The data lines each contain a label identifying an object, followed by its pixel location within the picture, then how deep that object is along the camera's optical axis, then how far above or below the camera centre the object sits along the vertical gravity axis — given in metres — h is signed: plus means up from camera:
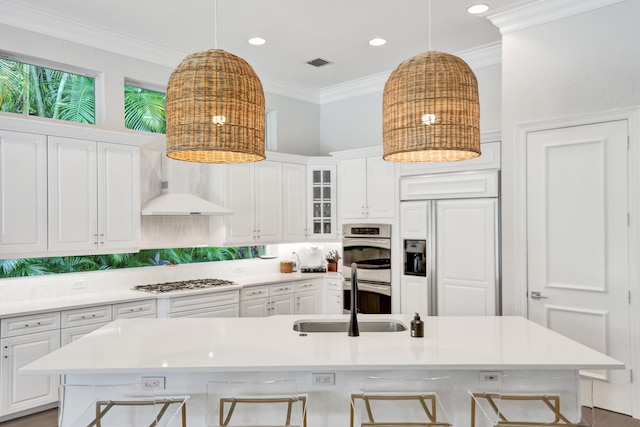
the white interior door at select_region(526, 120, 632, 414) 3.50 -0.19
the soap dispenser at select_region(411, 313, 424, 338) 2.65 -0.62
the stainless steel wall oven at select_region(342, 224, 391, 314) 5.20 -0.52
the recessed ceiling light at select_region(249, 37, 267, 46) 4.52 +1.67
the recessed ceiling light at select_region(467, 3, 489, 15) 3.84 +1.67
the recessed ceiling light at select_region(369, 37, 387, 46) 4.54 +1.67
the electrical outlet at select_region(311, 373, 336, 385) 2.33 -0.79
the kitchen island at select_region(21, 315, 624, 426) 2.20 -0.68
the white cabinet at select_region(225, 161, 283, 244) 5.16 +0.16
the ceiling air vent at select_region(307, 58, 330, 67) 5.15 +1.67
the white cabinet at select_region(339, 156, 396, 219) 5.21 +0.32
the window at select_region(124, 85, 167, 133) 4.71 +1.08
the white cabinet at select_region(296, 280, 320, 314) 5.57 -0.96
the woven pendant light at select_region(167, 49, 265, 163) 1.95 +0.46
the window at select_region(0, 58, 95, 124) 4.02 +1.09
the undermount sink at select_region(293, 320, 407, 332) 3.05 -0.70
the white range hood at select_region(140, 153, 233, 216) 4.53 +0.18
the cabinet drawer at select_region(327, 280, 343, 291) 5.68 -0.82
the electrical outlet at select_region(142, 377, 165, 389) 2.26 -0.78
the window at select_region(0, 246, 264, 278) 4.02 -0.42
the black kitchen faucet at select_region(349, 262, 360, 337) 2.66 -0.53
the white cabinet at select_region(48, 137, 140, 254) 3.85 +0.17
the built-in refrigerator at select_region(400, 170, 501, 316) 4.30 -0.27
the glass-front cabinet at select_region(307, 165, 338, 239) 5.88 +0.20
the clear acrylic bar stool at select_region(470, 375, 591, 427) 2.11 -0.85
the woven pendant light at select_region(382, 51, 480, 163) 2.04 +0.47
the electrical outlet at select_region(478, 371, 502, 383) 2.31 -0.78
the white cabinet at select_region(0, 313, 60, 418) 3.42 -1.01
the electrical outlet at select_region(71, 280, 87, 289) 4.25 -0.60
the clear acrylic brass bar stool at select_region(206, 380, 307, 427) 2.08 -0.85
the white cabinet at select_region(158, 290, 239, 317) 4.32 -0.84
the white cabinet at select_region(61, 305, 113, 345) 3.72 -0.83
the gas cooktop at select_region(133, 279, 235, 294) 4.45 -0.67
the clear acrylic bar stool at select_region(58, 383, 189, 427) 2.08 -0.85
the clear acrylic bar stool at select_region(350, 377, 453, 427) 2.07 -0.79
